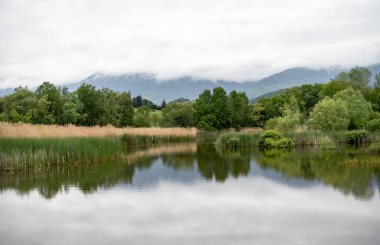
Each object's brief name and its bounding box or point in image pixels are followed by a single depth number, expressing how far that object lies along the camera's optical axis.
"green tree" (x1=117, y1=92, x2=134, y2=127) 53.04
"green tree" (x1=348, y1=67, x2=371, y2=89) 84.56
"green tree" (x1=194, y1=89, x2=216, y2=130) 55.81
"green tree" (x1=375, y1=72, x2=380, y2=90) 87.16
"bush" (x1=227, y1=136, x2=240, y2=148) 38.31
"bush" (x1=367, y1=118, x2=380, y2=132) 39.25
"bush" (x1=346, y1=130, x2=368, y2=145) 37.94
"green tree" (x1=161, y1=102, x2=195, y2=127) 63.84
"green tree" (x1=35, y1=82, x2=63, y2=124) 38.69
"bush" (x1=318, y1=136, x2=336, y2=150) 33.81
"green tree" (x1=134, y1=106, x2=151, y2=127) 58.25
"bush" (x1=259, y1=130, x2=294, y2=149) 36.66
